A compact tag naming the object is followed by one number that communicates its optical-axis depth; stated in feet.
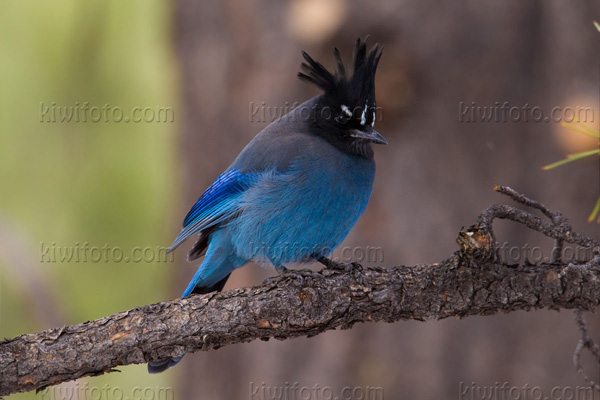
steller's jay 23.27
